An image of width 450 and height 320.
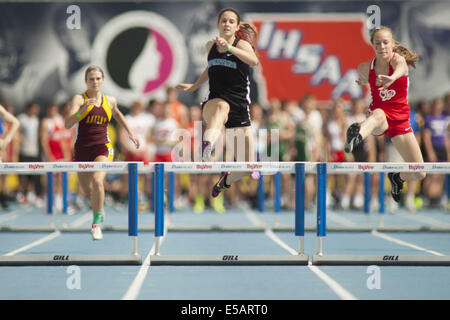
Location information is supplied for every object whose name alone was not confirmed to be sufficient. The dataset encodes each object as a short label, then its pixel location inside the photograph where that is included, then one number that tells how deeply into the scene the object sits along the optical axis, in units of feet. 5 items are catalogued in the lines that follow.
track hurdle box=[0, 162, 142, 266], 40.63
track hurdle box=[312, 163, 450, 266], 40.83
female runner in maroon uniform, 44.37
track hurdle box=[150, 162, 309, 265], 40.50
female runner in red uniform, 41.14
